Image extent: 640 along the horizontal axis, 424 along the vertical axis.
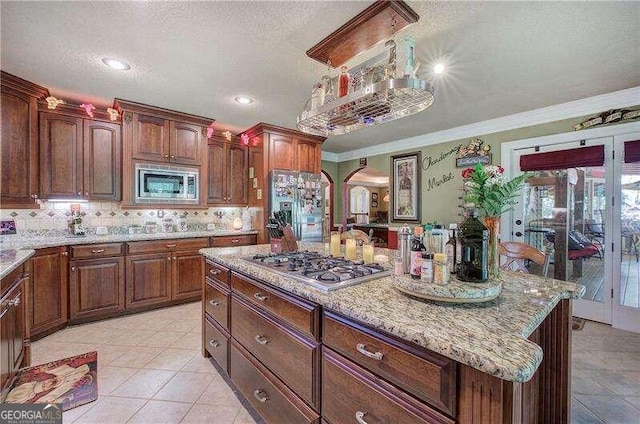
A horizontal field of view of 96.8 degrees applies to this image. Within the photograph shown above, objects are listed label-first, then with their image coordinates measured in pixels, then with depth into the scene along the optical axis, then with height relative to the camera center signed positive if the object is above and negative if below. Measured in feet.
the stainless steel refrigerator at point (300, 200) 13.89 +0.50
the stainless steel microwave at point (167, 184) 11.36 +1.07
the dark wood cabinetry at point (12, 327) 5.49 -2.53
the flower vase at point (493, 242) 4.22 -0.46
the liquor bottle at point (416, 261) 3.85 -0.69
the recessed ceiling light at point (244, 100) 10.36 +4.10
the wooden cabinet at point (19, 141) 8.52 +2.13
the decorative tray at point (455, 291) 3.46 -1.00
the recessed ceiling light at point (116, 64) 7.69 +4.04
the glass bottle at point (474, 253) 3.83 -0.58
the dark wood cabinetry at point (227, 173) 14.02 +1.91
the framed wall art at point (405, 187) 15.71 +1.34
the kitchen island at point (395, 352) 2.49 -1.64
